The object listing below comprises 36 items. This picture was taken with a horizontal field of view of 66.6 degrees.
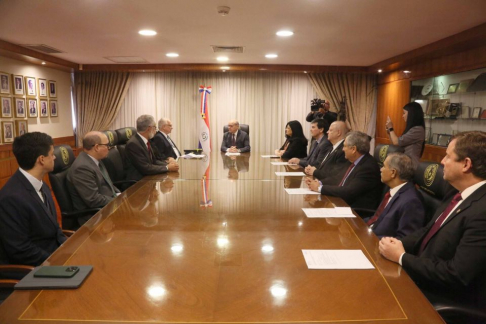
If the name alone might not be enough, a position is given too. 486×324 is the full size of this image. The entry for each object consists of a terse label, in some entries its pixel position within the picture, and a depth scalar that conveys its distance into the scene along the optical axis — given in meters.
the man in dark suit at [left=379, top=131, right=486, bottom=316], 1.34
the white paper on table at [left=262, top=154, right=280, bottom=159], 5.07
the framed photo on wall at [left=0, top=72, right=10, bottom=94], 5.24
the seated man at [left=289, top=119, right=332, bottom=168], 4.04
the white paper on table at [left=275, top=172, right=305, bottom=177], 3.57
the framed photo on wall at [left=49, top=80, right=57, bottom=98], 6.60
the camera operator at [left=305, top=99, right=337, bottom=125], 5.85
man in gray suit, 2.68
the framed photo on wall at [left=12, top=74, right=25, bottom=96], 5.55
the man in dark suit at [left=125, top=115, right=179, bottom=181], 3.65
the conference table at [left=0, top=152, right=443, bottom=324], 1.08
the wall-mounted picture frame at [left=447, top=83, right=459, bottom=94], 4.89
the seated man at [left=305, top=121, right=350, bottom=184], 3.40
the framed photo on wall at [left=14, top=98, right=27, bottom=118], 5.58
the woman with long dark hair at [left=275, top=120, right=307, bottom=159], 4.88
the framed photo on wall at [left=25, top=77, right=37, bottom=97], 5.87
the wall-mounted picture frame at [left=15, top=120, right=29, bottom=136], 5.59
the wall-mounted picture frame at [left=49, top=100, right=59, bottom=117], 6.63
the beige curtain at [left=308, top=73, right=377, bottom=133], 7.29
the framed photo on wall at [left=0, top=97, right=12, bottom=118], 5.25
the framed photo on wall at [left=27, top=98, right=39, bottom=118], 5.92
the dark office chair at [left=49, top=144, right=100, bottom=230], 2.63
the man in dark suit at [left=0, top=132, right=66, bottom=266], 1.80
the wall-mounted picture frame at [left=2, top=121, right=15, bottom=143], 5.34
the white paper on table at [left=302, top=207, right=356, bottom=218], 2.08
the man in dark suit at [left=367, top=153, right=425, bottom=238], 2.03
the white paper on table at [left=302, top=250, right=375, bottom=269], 1.39
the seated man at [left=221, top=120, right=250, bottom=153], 5.91
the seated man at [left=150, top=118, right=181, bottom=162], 4.79
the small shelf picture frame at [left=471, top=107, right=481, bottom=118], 4.46
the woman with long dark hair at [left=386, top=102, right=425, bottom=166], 4.25
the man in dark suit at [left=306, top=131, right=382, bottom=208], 2.69
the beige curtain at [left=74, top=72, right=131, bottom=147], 7.36
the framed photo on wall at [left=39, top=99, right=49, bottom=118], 6.26
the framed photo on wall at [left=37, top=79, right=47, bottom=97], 6.27
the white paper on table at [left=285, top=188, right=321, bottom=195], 2.71
